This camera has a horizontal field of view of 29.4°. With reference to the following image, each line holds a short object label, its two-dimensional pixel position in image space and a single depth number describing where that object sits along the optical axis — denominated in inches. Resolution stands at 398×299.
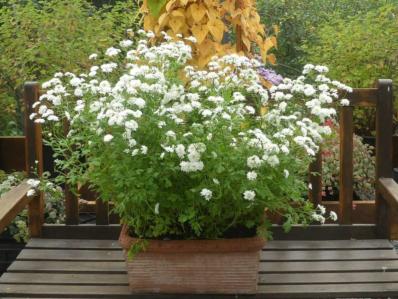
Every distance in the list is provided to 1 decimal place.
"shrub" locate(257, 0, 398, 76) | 310.2
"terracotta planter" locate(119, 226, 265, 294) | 94.9
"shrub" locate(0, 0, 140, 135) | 192.9
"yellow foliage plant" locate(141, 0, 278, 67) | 135.6
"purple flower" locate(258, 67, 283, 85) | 163.2
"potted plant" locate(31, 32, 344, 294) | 89.4
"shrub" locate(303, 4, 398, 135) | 208.5
